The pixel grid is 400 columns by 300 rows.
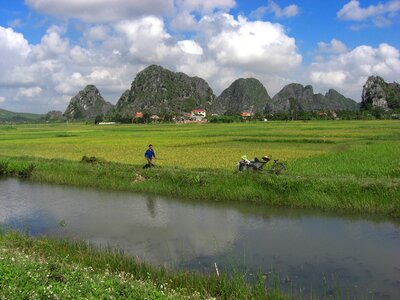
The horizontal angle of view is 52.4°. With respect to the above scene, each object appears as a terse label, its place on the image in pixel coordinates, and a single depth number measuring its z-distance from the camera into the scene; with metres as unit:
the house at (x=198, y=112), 150.50
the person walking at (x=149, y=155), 18.72
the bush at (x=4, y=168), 22.41
